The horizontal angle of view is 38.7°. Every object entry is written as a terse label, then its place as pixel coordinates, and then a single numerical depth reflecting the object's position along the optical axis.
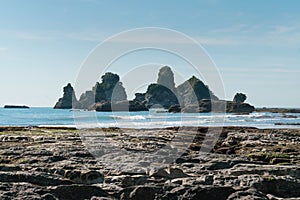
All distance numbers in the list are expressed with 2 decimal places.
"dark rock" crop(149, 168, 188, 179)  20.80
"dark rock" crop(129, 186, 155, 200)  16.34
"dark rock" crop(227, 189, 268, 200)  15.00
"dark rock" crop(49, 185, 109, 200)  16.12
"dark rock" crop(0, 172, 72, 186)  18.41
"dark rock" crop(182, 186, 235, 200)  15.87
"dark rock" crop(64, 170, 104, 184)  20.34
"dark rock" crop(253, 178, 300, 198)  18.45
